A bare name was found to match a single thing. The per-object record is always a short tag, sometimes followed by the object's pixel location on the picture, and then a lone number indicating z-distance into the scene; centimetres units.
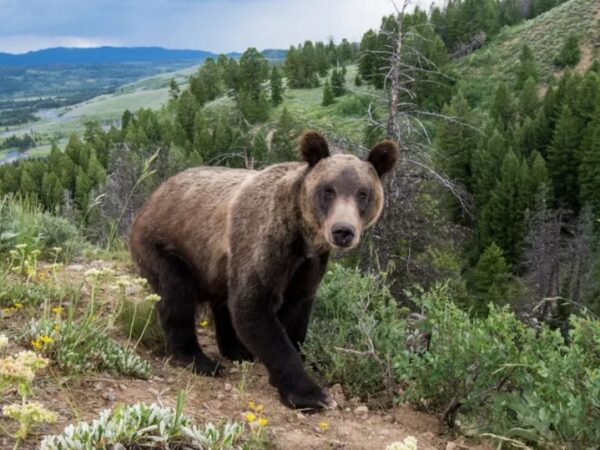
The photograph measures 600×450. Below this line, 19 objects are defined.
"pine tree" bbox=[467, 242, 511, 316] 3788
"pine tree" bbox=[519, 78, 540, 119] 6662
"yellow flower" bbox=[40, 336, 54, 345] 355
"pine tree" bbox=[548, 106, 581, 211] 5481
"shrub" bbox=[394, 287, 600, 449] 323
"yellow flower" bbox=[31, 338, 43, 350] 360
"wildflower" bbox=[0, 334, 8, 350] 250
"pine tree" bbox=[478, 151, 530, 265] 4994
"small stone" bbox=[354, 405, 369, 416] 442
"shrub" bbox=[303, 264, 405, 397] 471
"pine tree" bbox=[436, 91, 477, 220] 5425
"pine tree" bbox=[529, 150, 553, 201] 5084
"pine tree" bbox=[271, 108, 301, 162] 3584
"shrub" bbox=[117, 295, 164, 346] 525
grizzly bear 446
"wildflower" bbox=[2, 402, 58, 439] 230
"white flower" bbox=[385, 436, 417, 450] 234
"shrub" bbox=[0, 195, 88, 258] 617
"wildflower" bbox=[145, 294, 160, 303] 381
